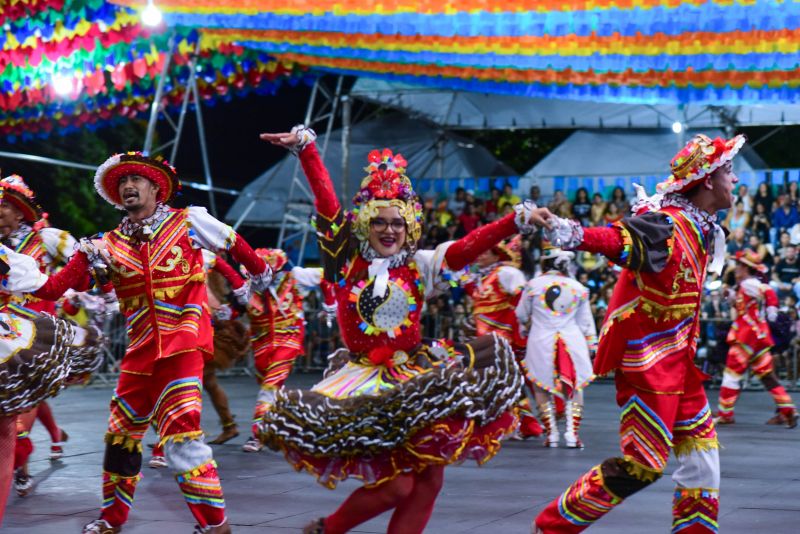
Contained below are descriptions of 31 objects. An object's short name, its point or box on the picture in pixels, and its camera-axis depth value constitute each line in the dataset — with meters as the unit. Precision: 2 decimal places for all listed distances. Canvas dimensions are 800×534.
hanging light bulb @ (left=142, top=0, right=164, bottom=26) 14.39
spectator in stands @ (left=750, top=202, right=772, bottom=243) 19.36
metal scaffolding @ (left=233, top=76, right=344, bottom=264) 20.84
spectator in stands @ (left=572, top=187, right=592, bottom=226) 21.38
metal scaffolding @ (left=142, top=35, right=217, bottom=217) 16.48
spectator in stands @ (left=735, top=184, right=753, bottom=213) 19.70
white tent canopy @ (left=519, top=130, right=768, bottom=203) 22.61
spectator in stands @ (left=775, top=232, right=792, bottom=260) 18.41
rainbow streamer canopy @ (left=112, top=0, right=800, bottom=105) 13.48
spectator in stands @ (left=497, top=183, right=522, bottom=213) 22.50
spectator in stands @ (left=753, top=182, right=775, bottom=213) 19.78
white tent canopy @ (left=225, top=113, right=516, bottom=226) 23.83
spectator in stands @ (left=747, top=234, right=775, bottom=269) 18.27
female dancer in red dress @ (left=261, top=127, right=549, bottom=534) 5.10
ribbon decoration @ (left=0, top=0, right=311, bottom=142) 16.03
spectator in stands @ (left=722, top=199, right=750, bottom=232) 19.50
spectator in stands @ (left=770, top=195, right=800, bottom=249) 19.12
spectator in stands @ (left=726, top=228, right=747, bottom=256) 18.80
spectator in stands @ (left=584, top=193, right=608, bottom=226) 21.08
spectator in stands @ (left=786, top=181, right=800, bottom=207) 19.41
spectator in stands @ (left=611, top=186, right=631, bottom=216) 20.77
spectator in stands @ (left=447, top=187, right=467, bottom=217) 23.12
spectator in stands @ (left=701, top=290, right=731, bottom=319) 18.50
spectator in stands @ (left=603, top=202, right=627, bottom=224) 20.47
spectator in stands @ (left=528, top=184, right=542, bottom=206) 21.73
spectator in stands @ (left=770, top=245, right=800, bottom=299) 17.56
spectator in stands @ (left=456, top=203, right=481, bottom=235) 22.05
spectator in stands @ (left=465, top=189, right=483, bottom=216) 22.48
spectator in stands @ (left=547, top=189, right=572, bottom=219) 21.03
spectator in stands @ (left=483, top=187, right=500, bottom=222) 22.45
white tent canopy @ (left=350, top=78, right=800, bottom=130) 22.19
